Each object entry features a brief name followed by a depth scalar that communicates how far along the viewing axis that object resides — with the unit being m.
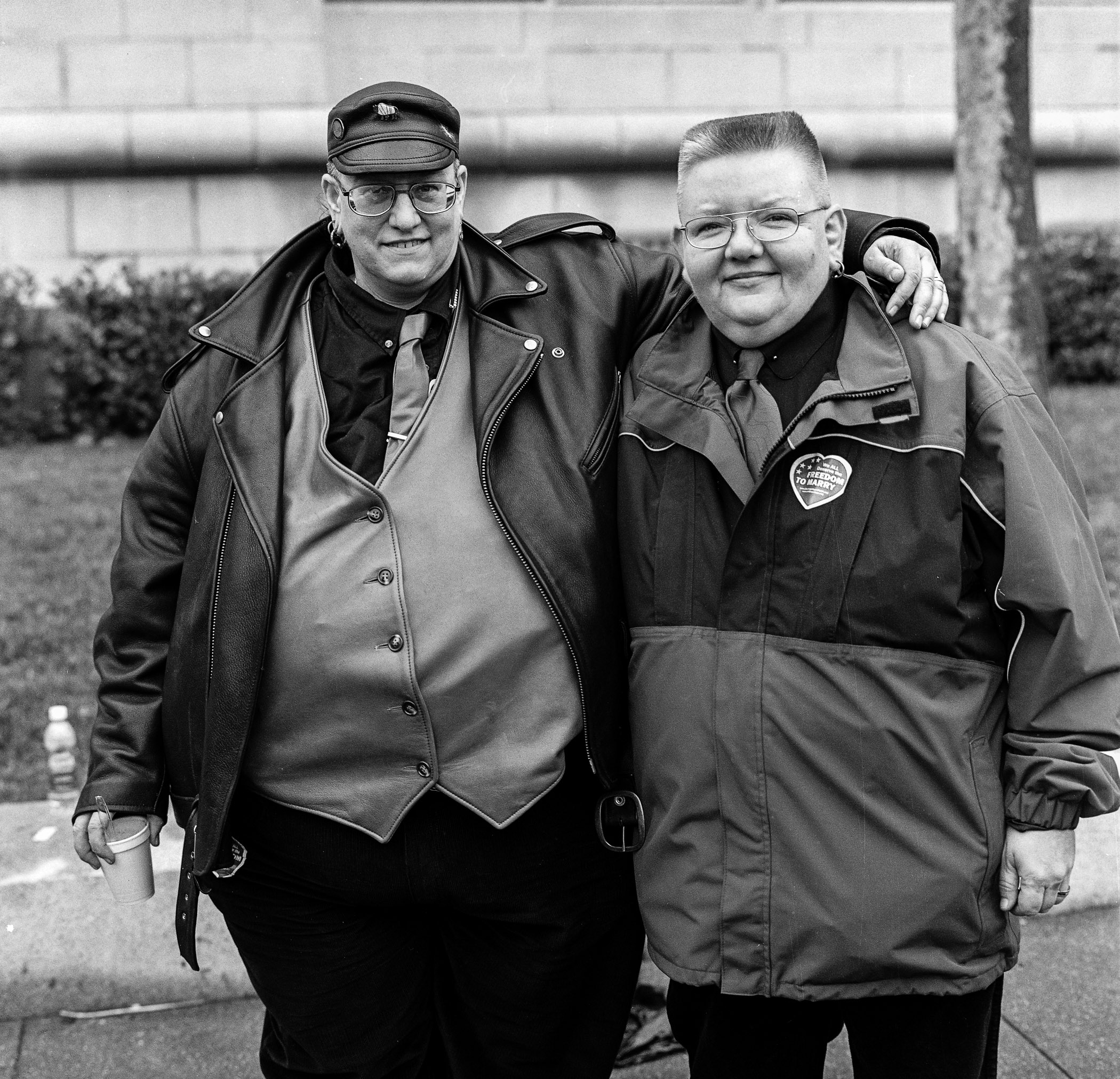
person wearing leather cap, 2.52
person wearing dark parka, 2.29
